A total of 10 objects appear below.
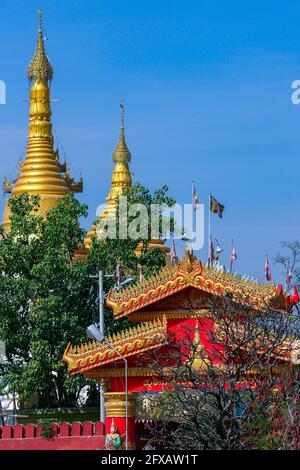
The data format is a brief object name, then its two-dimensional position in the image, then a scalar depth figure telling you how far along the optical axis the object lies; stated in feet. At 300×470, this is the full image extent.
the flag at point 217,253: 177.19
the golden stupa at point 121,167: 308.77
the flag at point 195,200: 190.70
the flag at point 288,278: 129.29
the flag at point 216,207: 185.16
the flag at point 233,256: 181.50
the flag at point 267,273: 168.98
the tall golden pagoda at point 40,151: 261.85
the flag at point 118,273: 166.23
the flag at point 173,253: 188.22
